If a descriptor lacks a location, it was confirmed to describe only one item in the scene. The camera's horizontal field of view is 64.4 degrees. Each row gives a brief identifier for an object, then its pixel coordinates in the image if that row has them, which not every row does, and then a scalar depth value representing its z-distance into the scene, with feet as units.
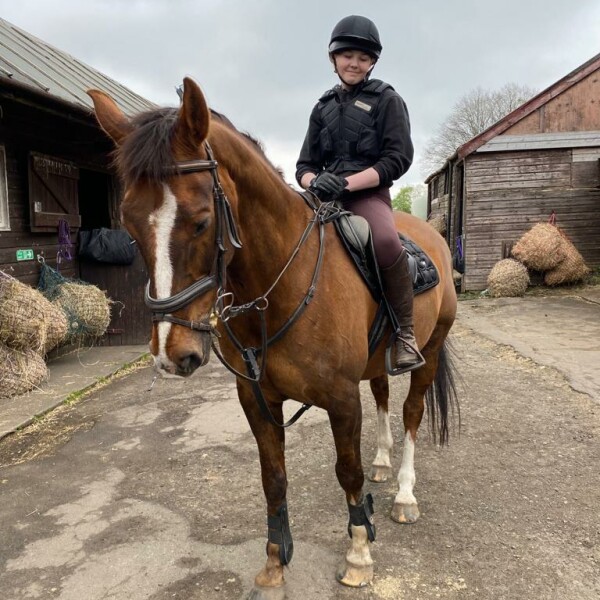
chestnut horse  4.91
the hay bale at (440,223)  60.13
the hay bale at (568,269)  39.75
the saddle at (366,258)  7.59
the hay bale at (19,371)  16.26
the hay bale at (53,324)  17.70
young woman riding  7.98
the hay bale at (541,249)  39.52
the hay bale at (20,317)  16.44
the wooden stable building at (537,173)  41.24
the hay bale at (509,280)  39.55
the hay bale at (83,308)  20.40
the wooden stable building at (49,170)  18.76
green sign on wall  19.76
